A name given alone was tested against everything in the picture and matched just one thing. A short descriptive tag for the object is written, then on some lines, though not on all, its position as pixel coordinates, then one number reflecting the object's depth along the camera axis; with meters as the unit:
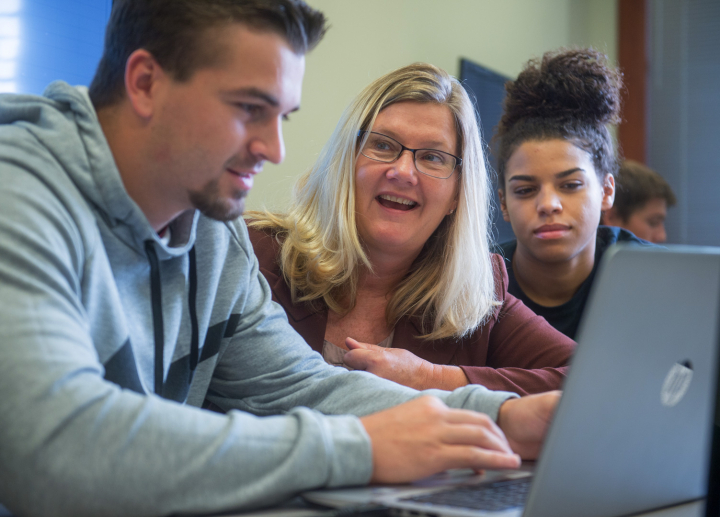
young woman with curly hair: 1.97
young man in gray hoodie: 0.63
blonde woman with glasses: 1.55
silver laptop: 0.61
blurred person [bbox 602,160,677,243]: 3.24
